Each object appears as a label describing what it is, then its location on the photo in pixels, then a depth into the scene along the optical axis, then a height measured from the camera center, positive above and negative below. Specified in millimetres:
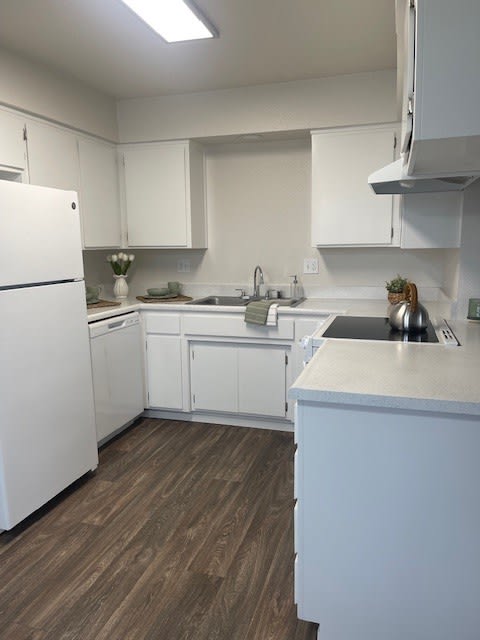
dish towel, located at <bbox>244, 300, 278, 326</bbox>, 3184 -465
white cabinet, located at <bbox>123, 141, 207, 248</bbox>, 3621 +386
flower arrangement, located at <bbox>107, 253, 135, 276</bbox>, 3758 -133
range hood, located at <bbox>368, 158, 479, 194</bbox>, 2054 +268
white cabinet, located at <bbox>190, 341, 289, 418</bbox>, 3318 -943
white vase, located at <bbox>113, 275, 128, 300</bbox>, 3799 -332
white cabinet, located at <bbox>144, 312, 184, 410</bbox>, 3500 -841
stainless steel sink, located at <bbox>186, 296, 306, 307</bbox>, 3546 -441
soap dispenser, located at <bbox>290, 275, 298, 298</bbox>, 3727 -349
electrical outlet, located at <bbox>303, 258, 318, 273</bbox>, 3719 -172
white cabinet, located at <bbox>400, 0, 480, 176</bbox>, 1150 +408
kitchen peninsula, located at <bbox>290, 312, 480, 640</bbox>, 1341 -761
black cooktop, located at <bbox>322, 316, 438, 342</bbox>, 2137 -425
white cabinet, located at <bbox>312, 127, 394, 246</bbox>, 3225 +363
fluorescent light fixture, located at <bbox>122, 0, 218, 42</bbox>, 2145 +1071
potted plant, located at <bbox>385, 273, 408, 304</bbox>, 2998 -306
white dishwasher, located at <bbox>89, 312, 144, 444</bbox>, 3016 -844
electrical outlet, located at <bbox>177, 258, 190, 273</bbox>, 4047 -174
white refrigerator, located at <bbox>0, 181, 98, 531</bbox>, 2135 -511
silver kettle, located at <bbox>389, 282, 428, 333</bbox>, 2217 -341
